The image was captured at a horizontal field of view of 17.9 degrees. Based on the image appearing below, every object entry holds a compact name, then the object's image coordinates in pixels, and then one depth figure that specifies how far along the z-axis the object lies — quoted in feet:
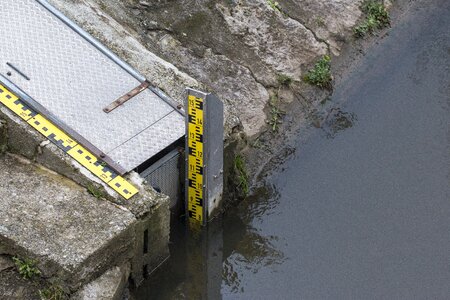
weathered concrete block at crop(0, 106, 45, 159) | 38.68
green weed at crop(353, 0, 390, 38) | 54.55
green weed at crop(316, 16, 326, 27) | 53.34
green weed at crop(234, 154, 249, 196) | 43.81
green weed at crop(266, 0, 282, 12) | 52.24
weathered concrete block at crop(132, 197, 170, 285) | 37.98
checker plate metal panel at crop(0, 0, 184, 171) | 39.85
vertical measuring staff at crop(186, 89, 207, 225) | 39.45
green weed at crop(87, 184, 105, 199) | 37.84
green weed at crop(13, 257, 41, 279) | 35.21
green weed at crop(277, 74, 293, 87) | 49.42
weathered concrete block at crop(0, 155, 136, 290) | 35.22
